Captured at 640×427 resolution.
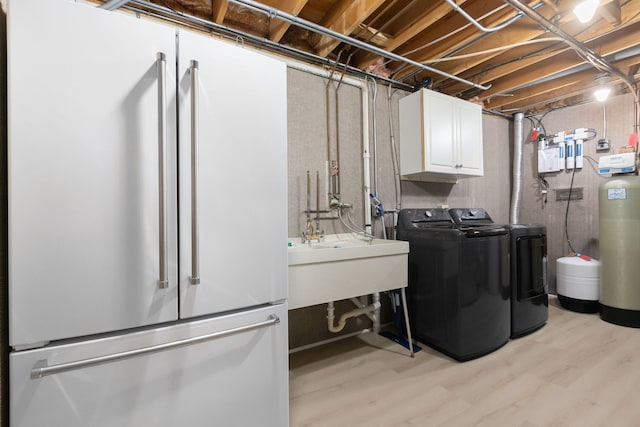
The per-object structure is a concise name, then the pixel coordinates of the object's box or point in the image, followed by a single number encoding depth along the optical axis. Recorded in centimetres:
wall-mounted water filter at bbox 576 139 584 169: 326
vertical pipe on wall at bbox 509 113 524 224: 361
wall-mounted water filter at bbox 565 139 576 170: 330
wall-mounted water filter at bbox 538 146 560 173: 344
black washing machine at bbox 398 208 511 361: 201
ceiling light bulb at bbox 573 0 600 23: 155
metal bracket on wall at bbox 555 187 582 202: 331
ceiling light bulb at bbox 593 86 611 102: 268
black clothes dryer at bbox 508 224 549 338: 238
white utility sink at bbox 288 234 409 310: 162
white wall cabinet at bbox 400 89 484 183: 254
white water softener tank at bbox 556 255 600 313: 285
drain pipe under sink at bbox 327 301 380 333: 210
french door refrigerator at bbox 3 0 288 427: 83
